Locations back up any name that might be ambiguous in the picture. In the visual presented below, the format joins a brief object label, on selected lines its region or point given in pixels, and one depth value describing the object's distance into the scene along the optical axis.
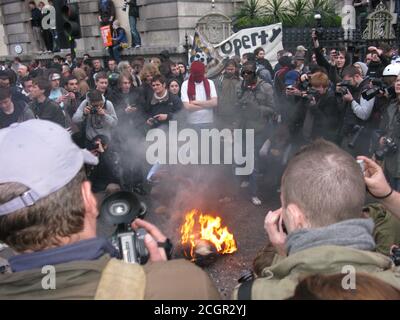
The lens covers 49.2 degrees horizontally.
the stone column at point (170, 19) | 14.48
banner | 11.27
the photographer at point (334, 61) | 7.02
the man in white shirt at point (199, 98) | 6.44
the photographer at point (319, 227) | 1.34
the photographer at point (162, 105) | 6.49
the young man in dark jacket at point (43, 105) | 6.39
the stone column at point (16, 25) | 20.19
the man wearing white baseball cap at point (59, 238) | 1.29
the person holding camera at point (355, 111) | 5.43
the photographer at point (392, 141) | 4.45
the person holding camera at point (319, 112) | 5.82
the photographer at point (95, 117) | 6.22
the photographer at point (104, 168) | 5.84
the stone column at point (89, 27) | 17.38
